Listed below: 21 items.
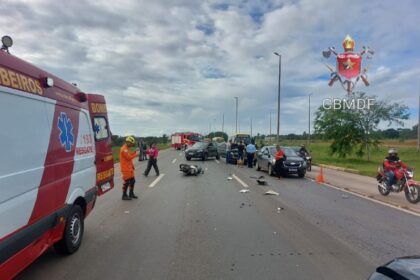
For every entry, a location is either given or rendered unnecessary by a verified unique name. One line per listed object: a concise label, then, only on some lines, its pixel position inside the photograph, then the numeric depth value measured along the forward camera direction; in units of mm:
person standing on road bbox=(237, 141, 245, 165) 29656
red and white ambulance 4113
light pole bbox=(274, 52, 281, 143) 36906
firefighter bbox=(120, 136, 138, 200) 11844
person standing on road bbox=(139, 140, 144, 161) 33750
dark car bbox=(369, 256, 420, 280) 2707
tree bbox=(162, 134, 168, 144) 137512
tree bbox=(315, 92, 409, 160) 38219
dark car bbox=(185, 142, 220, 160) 35344
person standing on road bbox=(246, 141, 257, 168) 27828
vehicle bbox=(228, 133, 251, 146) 37275
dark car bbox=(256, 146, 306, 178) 20562
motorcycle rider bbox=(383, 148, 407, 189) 13477
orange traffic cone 18628
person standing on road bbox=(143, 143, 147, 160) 35275
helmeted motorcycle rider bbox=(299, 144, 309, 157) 23747
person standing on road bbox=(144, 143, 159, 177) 19484
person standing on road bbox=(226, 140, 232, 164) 32094
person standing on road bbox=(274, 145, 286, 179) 20297
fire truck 72700
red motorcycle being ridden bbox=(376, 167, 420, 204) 12314
